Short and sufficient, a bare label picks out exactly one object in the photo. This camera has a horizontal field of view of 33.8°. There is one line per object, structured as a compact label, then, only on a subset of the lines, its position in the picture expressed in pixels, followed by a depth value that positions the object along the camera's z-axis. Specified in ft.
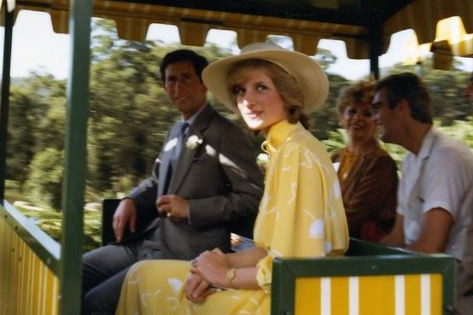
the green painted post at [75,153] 7.59
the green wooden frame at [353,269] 7.12
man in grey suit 11.32
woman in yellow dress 7.91
